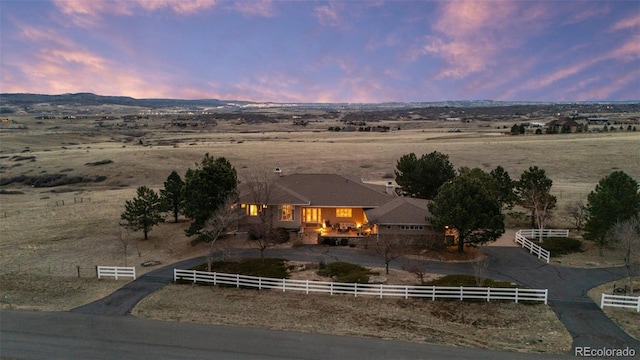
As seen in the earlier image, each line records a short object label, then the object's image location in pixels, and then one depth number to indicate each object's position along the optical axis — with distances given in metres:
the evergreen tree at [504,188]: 39.28
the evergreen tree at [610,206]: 31.27
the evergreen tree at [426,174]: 43.41
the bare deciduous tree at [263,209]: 33.38
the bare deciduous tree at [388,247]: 28.97
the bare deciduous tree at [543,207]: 36.33
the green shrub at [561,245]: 32.58
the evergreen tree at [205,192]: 34.56
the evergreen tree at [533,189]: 37.69
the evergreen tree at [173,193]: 40.41
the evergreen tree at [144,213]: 35.91
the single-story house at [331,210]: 34.88
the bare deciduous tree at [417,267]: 25.84
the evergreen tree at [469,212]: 31.02
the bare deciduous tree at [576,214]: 38.57
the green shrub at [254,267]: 28.30
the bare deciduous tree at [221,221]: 30.44
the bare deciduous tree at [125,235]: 32.64
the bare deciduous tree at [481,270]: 25.13
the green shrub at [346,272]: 26.86
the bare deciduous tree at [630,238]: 25.12
